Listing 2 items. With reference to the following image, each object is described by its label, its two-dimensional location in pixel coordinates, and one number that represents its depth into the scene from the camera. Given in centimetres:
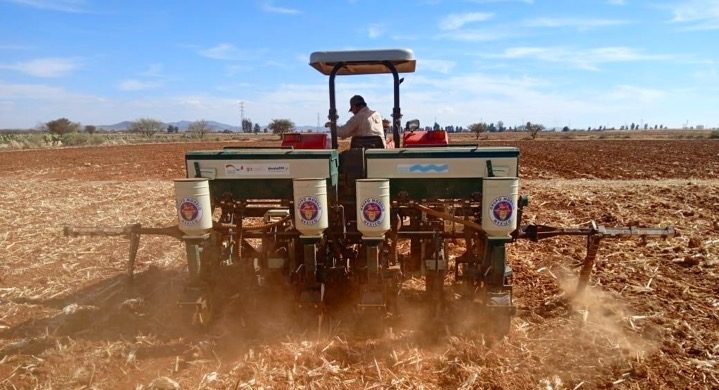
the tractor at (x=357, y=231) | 443
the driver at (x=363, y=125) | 591
